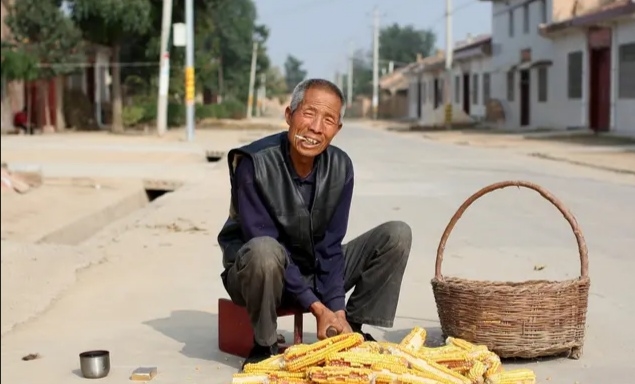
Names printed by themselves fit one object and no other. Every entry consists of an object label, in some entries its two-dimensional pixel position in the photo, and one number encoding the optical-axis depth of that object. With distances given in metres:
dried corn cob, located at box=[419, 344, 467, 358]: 4.26
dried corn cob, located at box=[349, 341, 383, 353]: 4.07
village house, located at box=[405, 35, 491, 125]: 51.34
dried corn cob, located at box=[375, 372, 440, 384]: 3.81
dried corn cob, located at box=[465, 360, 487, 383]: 3.99
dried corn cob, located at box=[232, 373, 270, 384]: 3.99
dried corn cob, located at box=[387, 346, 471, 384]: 3.89
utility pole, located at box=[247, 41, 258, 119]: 77.06
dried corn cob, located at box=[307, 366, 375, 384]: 3.85
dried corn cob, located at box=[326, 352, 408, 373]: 3.88
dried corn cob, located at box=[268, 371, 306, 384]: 4.00
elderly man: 4.50
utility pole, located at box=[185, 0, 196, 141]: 33.38
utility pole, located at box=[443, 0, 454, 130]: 45.47
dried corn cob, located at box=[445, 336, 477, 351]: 4.38
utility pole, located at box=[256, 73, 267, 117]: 91.94
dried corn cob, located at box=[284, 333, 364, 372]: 4.02
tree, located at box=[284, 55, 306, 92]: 140.62
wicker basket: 4.67
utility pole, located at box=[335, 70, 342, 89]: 132.31
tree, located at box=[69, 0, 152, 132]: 36.66
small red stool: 4.93
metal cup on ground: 4.82
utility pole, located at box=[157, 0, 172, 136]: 34.16
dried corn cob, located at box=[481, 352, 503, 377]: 4.13
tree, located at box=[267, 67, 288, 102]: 106.94
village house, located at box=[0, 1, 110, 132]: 38.88
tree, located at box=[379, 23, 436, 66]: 116.38
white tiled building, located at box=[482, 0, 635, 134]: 31.36
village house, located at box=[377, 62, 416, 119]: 81.94
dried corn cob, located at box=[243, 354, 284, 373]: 4.12
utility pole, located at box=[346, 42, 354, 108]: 102.33
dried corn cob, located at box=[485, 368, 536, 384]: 4.01
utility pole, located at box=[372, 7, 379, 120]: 76.21
